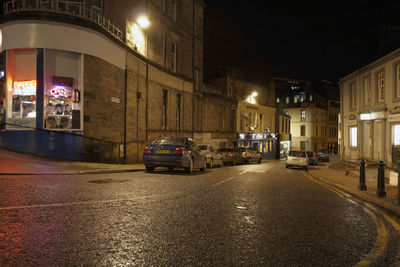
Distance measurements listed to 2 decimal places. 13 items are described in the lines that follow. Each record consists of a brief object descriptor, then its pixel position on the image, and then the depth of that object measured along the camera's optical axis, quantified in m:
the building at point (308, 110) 66.69
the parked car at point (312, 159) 33.51
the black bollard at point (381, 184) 9.81
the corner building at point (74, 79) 15.13
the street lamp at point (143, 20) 19.89
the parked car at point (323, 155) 43.12
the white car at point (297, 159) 24.91
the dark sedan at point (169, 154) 13.79
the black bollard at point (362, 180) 11.40
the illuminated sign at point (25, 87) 15.20
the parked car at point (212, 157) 20.59
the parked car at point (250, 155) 29.85
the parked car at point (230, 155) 25.78
